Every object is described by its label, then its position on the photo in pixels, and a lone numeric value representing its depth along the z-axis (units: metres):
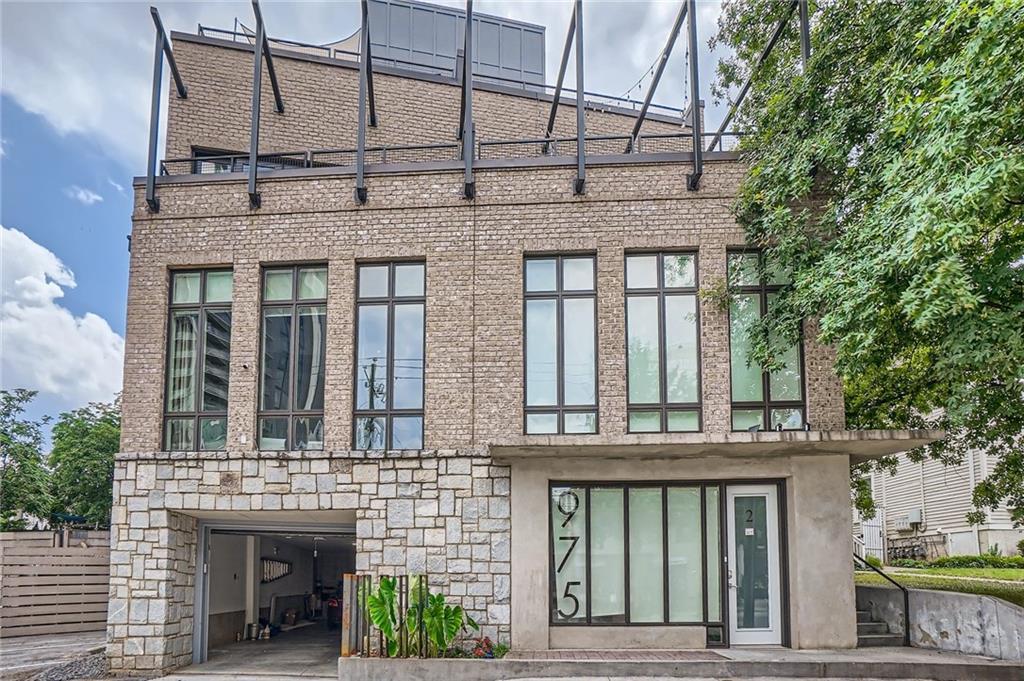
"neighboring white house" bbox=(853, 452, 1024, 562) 25.02
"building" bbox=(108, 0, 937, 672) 11.98
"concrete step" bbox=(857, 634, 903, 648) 11.92
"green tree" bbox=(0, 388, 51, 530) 21.84
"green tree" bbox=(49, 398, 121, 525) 23.52
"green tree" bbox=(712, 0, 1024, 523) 8.62
